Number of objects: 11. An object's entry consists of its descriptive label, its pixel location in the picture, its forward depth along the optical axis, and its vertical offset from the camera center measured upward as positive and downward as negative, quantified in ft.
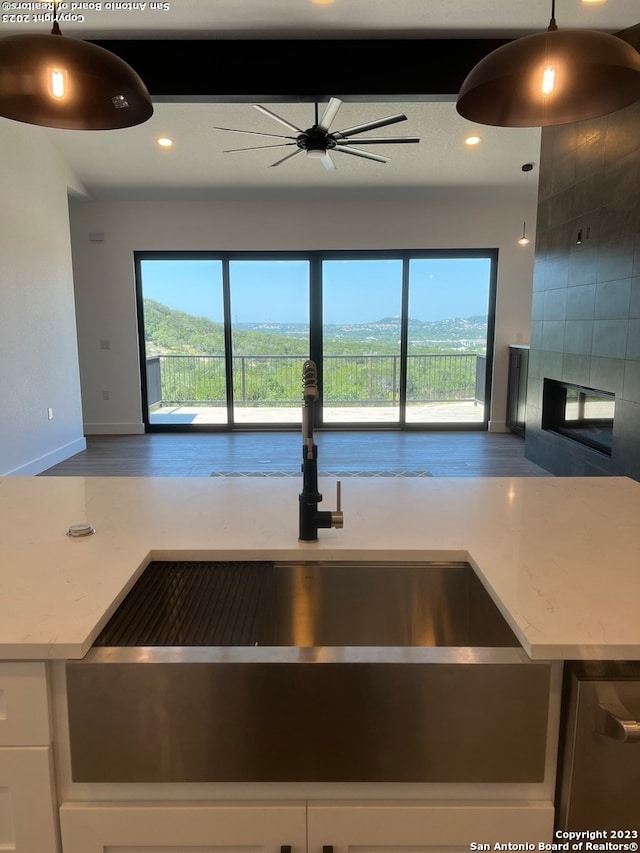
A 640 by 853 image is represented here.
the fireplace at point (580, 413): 13.85 -2.05
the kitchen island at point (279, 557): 2.83 -1.50
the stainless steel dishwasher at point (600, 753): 2.71 -2.01
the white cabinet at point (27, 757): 2.80 -2.11
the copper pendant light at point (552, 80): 3.83 +1.97
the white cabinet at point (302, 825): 2.84 -2.47
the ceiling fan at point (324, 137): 13.26 +5.11
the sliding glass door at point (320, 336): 23.76 +0.11
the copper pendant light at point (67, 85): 3.92 +1.93
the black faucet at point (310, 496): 3.97 -1.14
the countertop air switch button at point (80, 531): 4.22 -1.46
